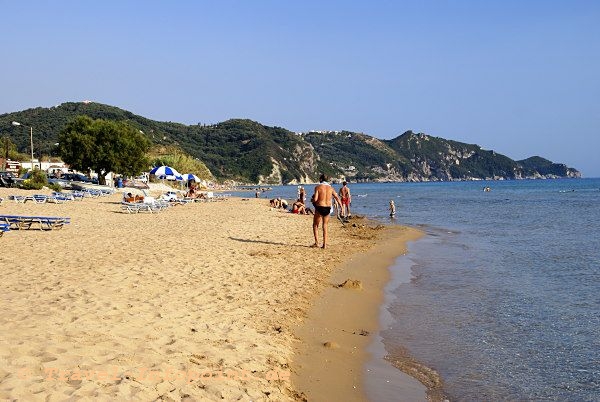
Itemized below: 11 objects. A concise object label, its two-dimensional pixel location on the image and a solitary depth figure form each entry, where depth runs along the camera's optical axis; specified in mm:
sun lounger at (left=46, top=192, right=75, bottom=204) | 28064
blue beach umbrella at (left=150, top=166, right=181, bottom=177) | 39931
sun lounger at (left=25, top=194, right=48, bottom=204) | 26516
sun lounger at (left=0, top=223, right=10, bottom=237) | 13758
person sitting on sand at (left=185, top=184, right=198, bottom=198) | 40347
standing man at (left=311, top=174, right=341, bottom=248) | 13305
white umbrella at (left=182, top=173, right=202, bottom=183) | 44853
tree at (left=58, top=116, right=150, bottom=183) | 49375
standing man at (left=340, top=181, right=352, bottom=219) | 23002
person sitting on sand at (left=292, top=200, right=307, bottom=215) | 28031
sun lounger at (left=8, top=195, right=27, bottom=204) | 25881
